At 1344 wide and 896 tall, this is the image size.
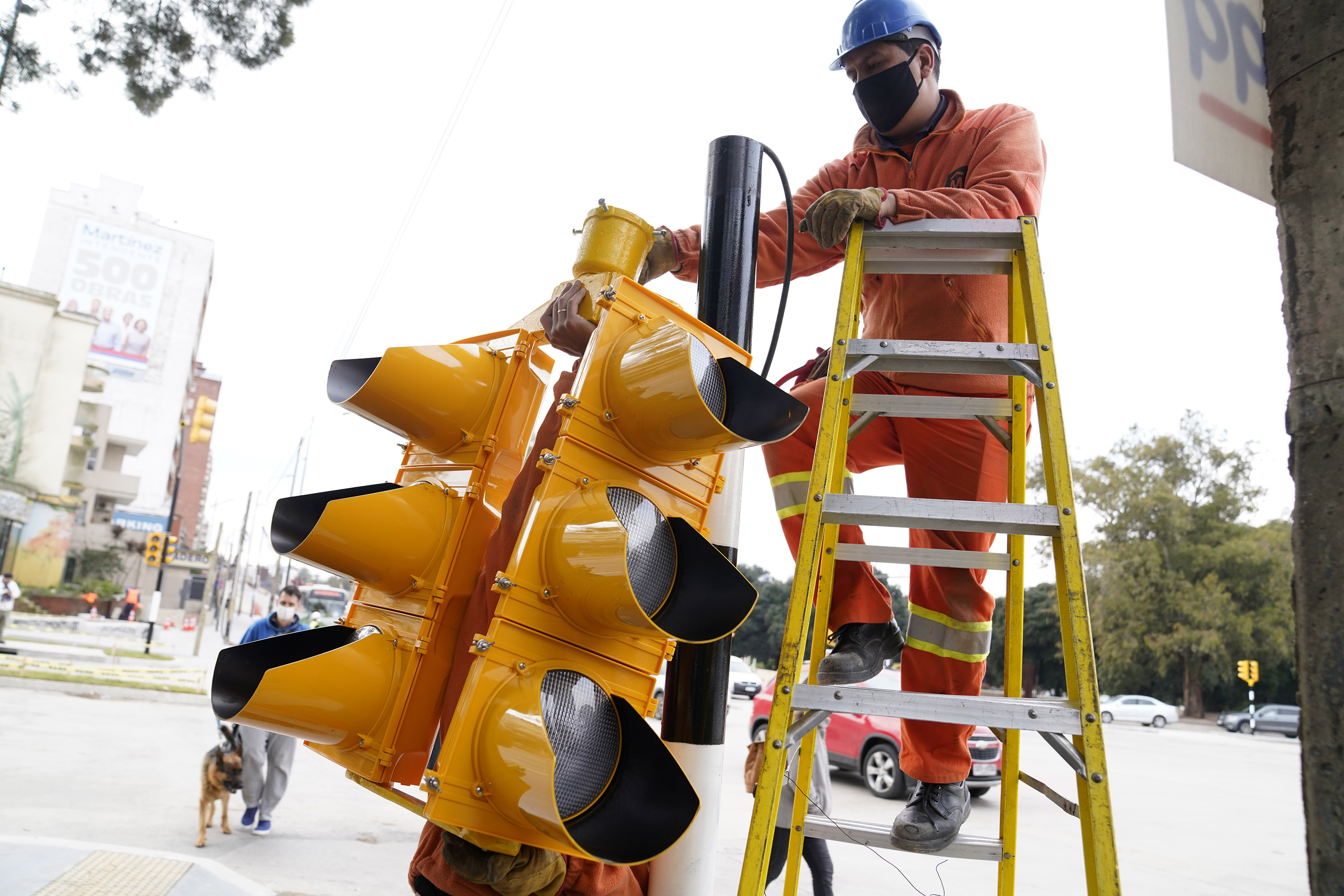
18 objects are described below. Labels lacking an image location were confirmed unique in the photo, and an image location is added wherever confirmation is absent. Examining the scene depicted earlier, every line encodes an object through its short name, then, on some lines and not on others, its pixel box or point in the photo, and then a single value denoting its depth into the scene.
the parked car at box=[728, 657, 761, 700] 32.67
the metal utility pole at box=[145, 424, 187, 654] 29.31
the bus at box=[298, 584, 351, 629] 59.75
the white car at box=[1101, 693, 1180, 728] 40.91
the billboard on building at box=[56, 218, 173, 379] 63.50
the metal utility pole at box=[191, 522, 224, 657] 29.36
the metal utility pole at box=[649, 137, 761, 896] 2.56
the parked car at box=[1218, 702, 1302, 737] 39.38
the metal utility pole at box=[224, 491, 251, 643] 43.12
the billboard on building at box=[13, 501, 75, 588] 48.19
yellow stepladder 1.91
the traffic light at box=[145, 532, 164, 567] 29.25
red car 12.09
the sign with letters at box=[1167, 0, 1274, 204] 2.05
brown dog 7.74
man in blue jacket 8.16
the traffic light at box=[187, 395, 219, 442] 19.17
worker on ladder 2.78
